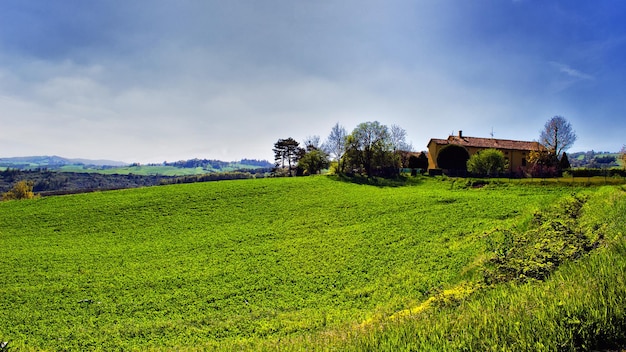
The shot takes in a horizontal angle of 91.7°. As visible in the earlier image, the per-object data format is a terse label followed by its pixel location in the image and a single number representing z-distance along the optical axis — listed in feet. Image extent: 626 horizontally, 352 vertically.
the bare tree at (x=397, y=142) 198.06
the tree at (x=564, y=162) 192.69
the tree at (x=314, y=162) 224.74
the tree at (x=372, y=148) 187.01
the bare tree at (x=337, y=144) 213.34
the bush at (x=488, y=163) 153.28
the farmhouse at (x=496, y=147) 208.03
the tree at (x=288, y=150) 269.64
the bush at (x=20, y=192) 227.44
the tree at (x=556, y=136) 200.44
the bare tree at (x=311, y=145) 264.72
